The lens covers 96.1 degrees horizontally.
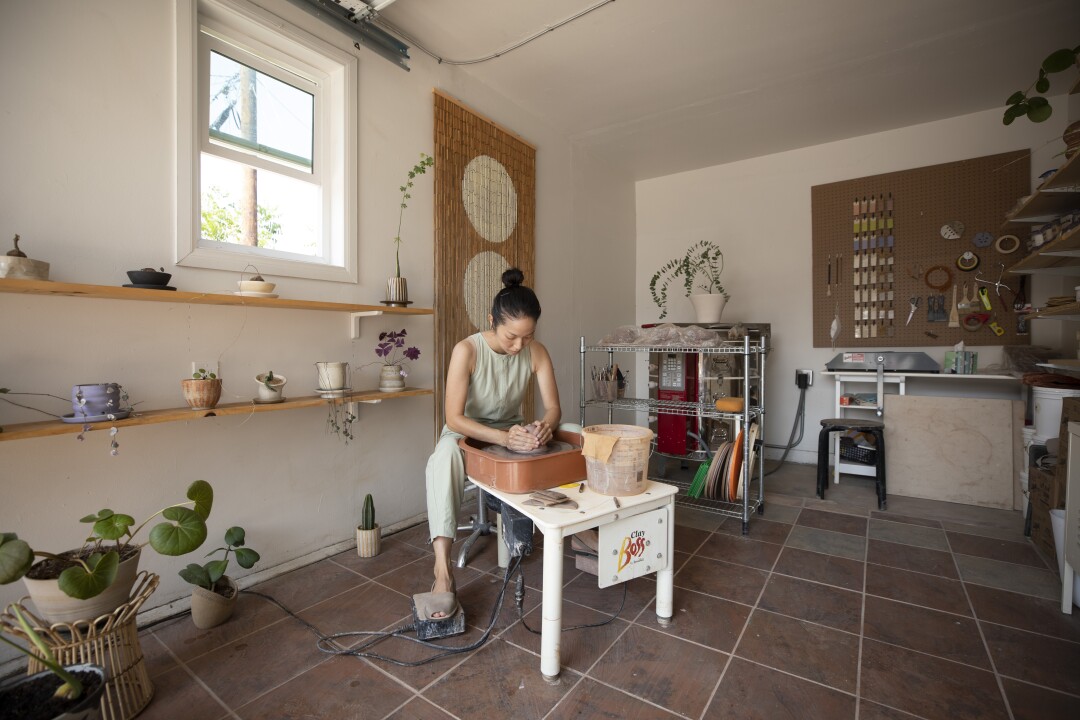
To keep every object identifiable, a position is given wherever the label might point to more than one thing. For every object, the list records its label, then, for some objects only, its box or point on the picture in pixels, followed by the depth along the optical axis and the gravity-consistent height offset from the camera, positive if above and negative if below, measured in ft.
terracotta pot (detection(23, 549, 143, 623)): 4.07 -2.15
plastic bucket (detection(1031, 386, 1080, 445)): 8.10 -1.04
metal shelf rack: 8.64 -1.17
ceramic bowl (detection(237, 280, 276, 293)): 6.01 +0.82
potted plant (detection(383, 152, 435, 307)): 8.00 +1.39
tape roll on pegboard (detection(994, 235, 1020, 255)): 11.38 +2.51
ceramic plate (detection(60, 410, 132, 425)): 4.81 -0.67
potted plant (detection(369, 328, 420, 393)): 7.91 -0.13
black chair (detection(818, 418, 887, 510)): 10.74 -1.82
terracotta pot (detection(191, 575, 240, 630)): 5.72 -3.05
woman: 6.09 -0.74
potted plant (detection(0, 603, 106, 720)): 3.18 -2.34
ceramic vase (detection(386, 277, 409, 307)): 7.99 +1.00
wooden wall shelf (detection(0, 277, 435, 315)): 4.42 +0.62
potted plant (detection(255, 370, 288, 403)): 6.38 -0.46
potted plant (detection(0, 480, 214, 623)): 3.98 -1.88
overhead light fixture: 7.19 +5.14
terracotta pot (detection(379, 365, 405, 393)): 7.89 -0.45
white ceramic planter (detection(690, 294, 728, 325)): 12.39 +1.14
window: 6.19 +3.05
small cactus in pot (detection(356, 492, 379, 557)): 7.71 -2.92
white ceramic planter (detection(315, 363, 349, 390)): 6.95 -0.35
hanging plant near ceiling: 6.31 +3.75
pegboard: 11.65 +2.52
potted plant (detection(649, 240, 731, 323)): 14.58 +2.47
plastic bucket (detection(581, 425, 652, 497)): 5.12 -1.25
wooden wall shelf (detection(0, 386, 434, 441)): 4.46 -0.71
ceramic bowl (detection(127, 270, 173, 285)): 5.21 +0.81
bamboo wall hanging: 9.39 +2.88
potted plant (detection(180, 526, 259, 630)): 5.73 -2.88
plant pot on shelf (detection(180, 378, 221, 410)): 5.62 -0.48
